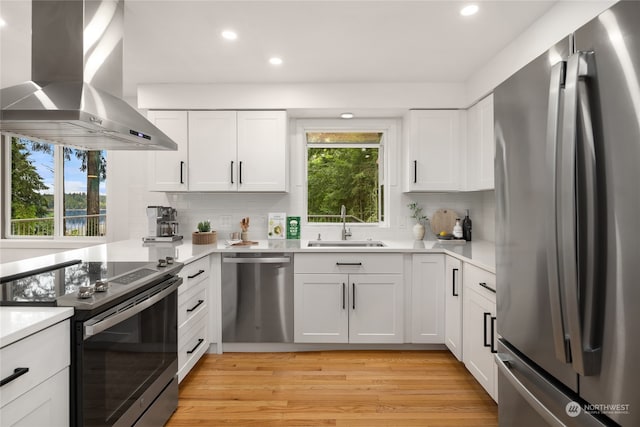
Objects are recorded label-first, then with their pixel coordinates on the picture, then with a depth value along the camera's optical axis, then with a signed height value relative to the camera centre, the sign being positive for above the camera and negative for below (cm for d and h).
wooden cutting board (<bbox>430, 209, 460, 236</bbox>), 361 -6
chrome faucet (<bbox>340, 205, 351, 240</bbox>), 367 -11
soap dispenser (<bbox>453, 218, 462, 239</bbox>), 344 -16
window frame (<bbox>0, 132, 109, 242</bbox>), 401 +21
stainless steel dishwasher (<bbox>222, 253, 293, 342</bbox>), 302 -71
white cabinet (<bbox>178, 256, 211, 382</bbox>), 236 -72
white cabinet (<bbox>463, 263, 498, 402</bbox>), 214 -74
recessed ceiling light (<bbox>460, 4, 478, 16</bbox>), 208 +124
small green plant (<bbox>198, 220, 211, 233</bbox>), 333 -11
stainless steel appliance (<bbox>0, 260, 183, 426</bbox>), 130 -52
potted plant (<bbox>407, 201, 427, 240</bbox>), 370 +2
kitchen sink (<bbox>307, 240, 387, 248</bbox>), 347 -28
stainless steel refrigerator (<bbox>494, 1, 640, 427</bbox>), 85 -3
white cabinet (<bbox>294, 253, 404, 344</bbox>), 304 -74
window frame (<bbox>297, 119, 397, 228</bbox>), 378 +87
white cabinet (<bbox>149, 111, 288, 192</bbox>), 339 +60
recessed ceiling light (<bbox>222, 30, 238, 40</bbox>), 239 +125
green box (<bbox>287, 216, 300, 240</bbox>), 366 -13
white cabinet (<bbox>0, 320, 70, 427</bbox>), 101 -52
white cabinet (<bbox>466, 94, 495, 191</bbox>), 289 +61
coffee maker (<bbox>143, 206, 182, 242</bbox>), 327 -8
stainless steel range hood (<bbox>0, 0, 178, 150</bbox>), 158 +70
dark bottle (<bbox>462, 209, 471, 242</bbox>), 351 -14
